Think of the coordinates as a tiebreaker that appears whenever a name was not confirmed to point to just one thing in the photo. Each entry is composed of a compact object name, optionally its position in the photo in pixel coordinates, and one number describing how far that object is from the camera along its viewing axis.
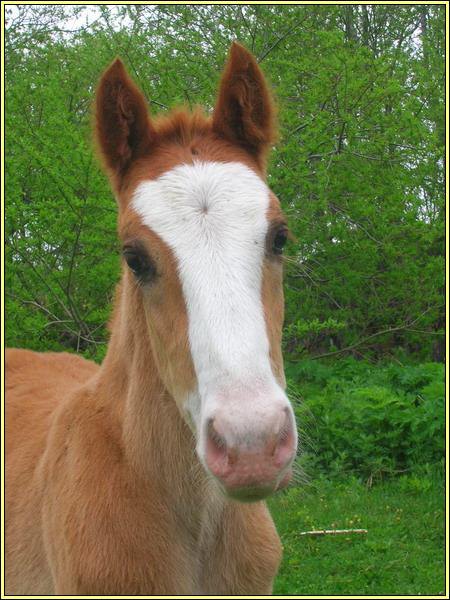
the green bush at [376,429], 3.12
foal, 1.51
